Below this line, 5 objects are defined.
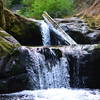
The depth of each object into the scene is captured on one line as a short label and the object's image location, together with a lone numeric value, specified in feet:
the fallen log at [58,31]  66.27
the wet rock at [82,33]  71.00
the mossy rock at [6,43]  48.85
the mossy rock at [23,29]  64.39
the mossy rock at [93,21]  76.95
